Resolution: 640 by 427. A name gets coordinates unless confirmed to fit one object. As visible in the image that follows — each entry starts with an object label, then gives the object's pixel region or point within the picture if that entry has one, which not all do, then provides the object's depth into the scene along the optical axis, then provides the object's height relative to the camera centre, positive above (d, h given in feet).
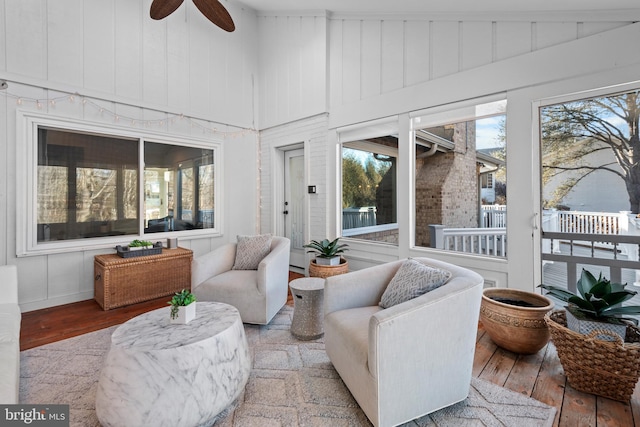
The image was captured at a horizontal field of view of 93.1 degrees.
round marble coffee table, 4.73 -2.64
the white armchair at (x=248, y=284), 9.12 -2.15
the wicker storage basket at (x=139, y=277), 11.08 -2.40
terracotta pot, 7.19 -2.67
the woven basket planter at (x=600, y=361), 5.64 -2.88
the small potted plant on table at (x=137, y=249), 11.72 -1.34
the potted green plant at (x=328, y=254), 11.98 -1.60
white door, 16.44 +0.65
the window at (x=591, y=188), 7.84 +0.70
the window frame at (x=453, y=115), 9.67 +3.40
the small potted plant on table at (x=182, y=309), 5.93 -1.85
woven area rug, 5.40 -3.61
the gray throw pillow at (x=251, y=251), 10.66 -1.29
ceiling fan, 9.14 +6.38
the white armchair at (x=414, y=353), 4.86 -2.39
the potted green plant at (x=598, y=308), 5.98 -1.89
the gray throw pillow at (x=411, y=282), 6.04 -1.41
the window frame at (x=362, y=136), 12.39 +3.43
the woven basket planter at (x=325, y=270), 11.57 -2.13
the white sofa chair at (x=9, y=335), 4.43 -2.29
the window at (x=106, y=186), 11.02 +1.25
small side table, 8.48 -2.73
